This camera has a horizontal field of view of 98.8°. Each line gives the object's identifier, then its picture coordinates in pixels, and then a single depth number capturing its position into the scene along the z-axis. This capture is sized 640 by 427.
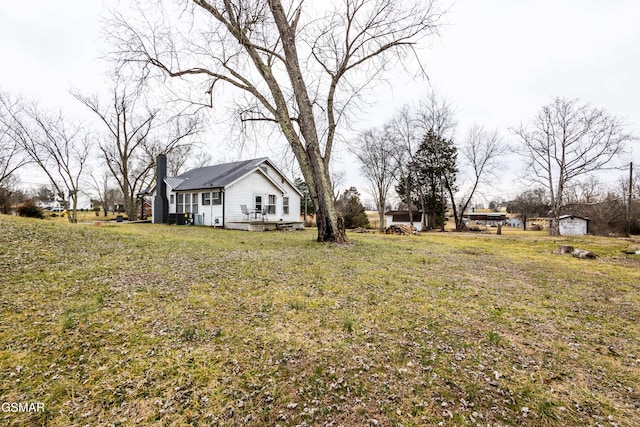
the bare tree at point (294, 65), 9.23
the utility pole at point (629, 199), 23.41
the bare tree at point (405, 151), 30.25
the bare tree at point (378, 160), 31.56
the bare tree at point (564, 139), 21.35
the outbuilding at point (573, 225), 29.14
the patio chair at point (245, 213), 19.59
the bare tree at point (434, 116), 29.72
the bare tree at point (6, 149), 22.48
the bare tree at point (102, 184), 37.88
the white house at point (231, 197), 19.47
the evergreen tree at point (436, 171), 31.75
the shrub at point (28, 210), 16.70
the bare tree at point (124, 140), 25.92
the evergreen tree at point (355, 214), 30.84
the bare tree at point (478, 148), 28.70
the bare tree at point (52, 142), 24.31
